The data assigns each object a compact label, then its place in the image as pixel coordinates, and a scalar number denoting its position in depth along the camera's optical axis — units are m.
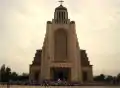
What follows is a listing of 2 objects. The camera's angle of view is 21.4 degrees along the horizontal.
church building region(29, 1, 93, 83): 42.59
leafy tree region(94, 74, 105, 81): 60.94
